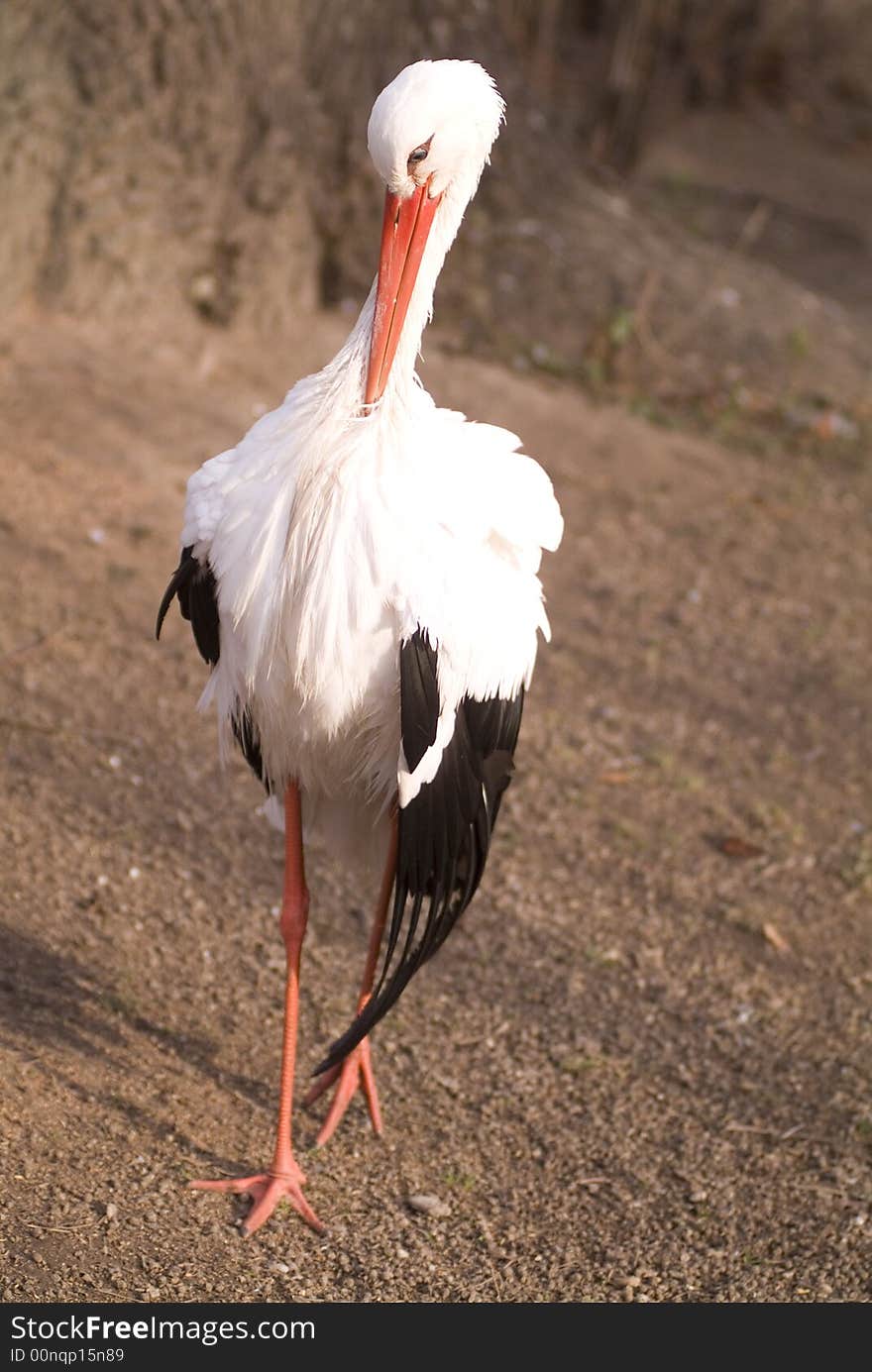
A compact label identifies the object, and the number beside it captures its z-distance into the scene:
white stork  5.70
